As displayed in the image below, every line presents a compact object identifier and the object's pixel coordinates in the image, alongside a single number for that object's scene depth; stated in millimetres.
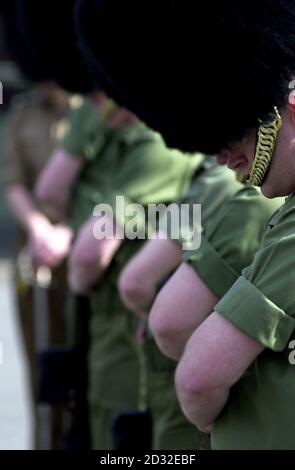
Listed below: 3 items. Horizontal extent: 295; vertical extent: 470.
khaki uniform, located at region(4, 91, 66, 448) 9633
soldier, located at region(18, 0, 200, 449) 6617
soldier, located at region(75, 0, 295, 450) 3924
